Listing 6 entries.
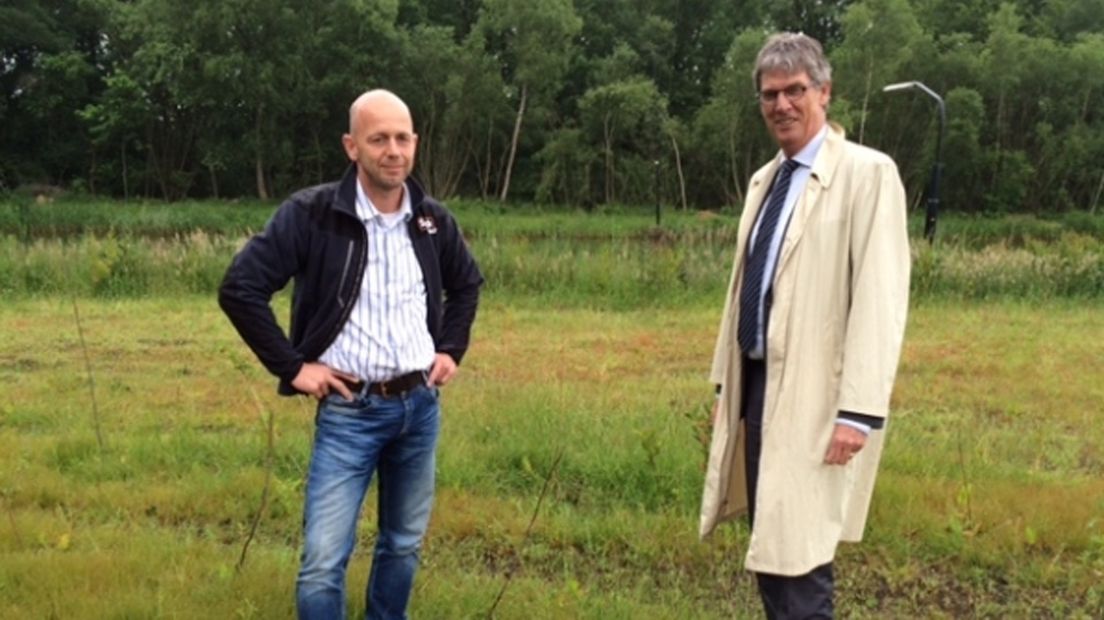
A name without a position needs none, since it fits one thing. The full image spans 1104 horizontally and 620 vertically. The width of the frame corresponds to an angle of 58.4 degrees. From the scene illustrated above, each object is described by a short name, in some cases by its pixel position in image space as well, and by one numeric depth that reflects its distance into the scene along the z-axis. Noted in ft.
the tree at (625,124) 146.00
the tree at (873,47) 132.05
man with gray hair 8.42
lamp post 70.17
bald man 9.12
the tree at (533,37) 141.79
